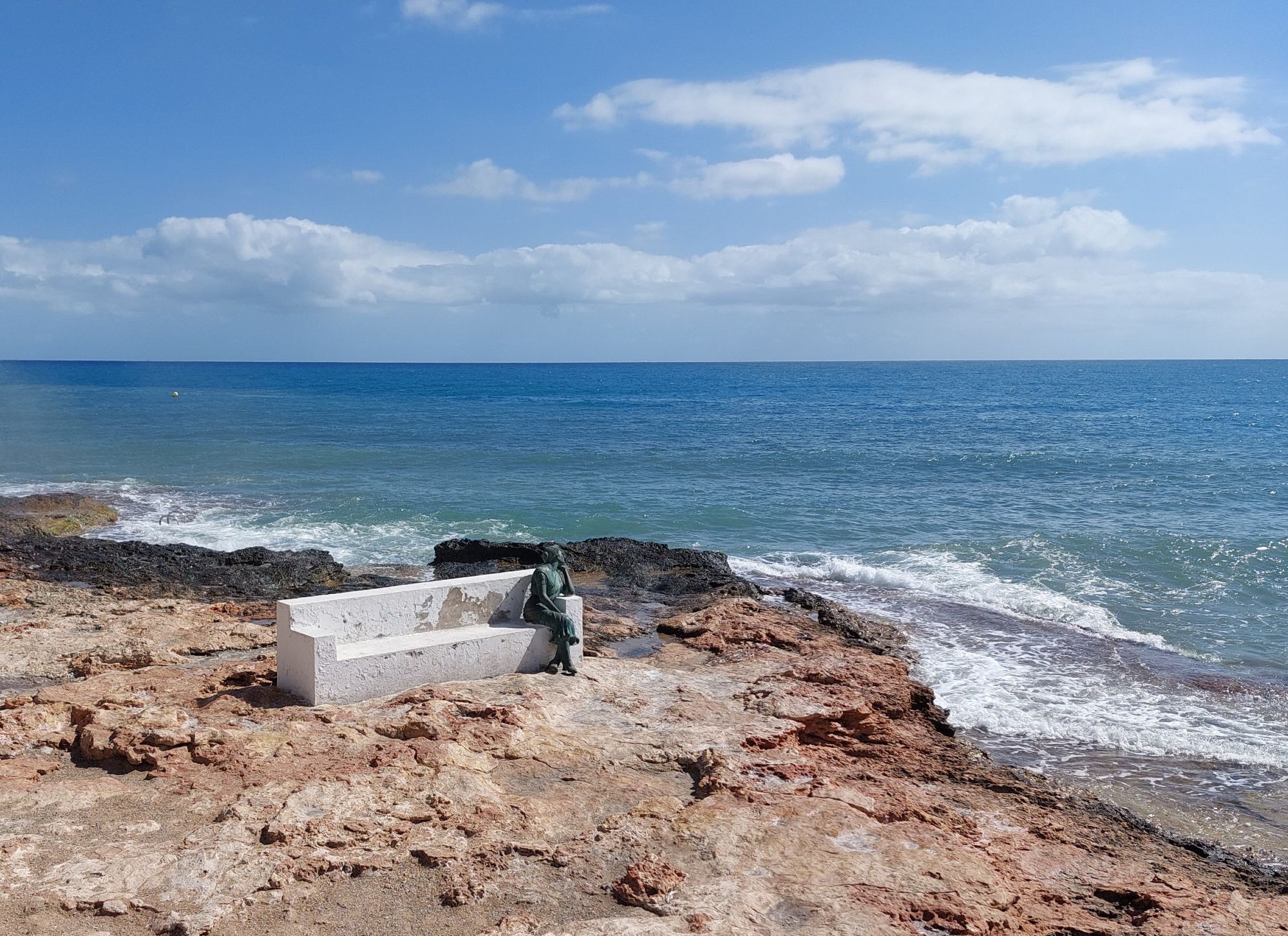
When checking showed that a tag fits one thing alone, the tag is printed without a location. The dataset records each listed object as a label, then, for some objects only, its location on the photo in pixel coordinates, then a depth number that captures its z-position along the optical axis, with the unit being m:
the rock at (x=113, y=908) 5.48
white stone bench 8.87
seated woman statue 9.99
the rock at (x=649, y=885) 5.82
